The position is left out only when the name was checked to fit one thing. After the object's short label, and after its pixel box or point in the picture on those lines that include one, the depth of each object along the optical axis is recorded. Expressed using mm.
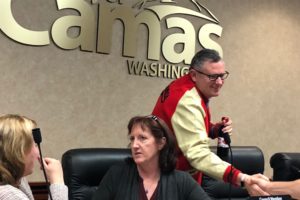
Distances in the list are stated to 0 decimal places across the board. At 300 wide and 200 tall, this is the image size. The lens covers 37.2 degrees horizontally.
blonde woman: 1600
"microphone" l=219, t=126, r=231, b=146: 2276
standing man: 2086
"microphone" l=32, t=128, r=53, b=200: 1575
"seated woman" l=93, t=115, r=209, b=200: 2160
